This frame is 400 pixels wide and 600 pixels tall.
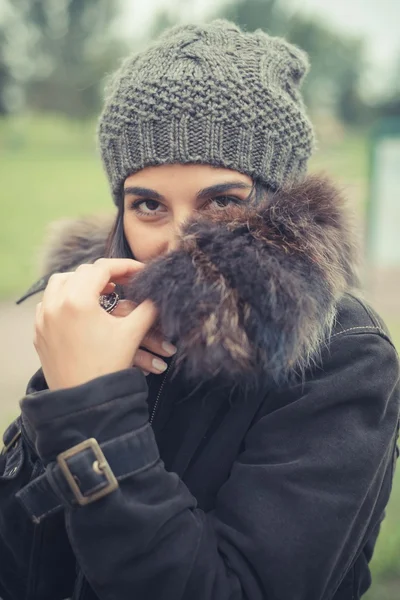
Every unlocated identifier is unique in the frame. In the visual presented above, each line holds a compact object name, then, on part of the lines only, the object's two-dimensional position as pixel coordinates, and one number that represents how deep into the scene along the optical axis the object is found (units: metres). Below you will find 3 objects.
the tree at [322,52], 25.52
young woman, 1.16
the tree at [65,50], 24.83
